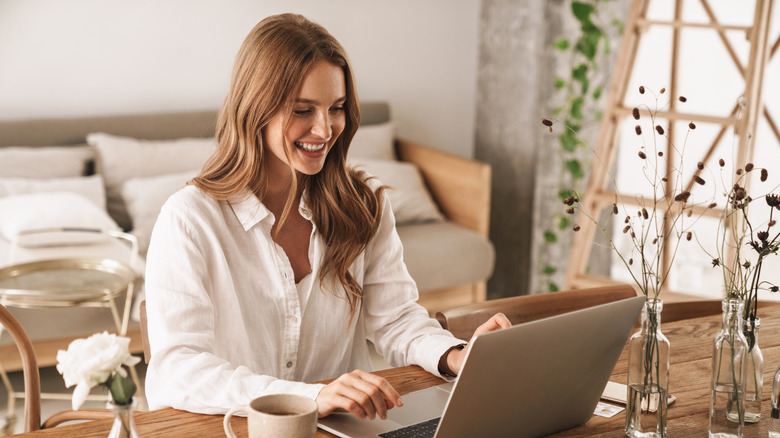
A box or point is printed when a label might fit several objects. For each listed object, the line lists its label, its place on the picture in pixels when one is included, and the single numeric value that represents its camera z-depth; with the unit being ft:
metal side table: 8.04
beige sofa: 10.90
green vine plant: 11.60
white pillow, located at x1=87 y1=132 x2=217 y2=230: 10.82
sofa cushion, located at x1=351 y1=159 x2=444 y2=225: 11.69
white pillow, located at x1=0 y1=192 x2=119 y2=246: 9.43
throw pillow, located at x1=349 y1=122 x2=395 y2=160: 12.37
